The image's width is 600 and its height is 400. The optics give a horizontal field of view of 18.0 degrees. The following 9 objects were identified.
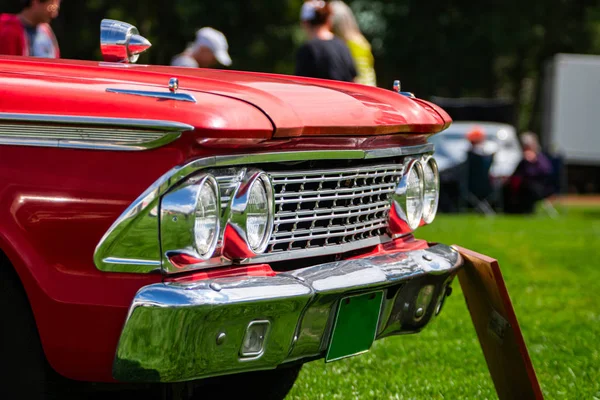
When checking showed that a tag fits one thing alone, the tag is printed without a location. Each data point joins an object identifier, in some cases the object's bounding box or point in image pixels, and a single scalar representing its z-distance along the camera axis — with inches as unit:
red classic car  188.1
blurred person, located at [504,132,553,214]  1070.9
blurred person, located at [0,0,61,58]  352.3
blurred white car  1326.8
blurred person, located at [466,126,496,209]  1069.8
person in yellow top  534.7
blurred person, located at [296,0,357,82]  474.8
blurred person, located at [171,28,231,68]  554.2
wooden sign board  242.9
